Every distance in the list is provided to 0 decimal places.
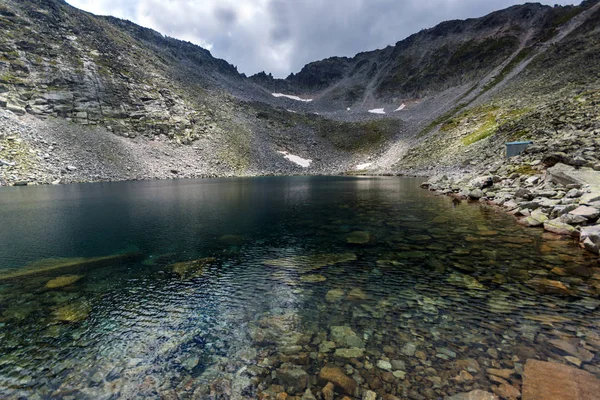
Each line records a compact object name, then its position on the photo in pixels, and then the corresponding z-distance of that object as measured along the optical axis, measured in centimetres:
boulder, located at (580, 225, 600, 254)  1056
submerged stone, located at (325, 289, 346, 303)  827
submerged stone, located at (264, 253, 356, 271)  1109
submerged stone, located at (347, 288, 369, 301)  824
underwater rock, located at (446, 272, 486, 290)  866
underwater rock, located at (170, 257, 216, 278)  1061
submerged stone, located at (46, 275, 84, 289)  960
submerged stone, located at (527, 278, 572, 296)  802
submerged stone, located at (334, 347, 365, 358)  579
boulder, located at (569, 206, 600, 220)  1272
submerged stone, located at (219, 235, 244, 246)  1441
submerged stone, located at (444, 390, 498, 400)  452
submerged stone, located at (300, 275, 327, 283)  966
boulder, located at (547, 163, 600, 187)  1675
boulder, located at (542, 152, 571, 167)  2142
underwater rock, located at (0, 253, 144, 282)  1073
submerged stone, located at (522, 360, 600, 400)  435
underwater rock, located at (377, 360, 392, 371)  539
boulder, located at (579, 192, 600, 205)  1363
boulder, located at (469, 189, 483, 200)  2533
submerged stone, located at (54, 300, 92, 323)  757
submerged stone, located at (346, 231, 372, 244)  1418
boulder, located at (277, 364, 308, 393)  502
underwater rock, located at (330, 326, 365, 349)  616
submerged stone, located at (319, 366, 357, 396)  495
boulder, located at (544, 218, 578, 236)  1272
